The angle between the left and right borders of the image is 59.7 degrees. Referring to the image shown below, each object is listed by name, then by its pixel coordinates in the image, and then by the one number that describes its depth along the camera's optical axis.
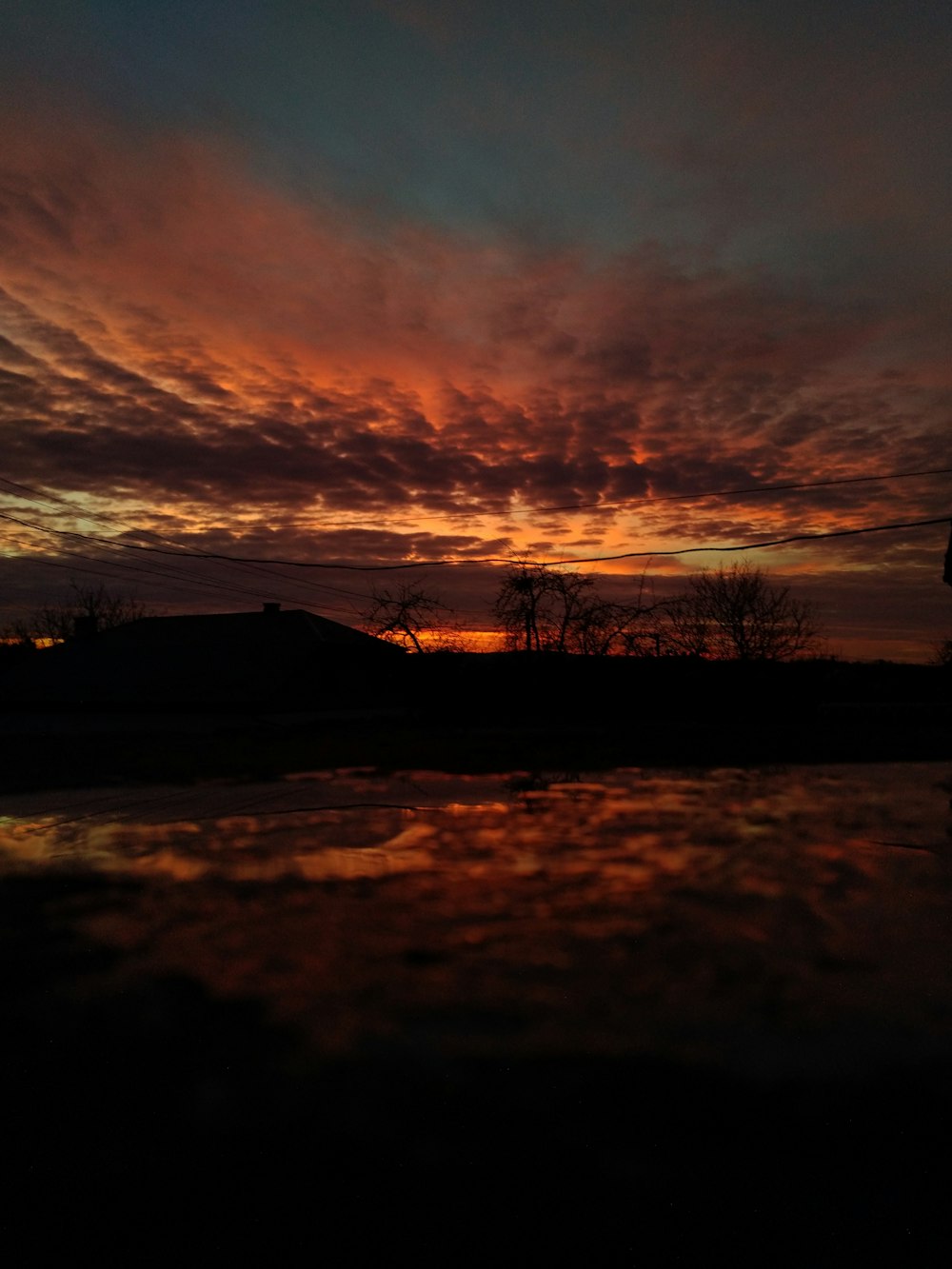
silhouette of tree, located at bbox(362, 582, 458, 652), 40.09
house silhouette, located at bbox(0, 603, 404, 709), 33.25
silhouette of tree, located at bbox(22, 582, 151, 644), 85.75
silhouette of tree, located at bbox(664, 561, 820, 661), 57.00
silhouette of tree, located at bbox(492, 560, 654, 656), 40.84
